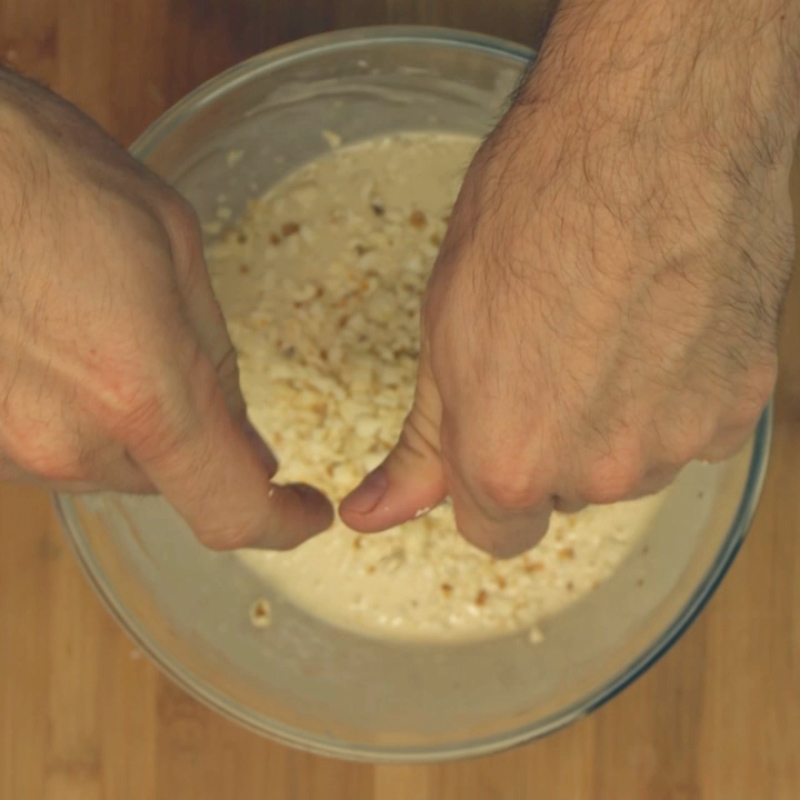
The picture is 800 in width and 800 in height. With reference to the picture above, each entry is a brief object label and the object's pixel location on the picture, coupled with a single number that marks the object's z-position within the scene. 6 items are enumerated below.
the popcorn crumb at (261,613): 0.72
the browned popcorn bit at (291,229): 0.72
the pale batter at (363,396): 0.71
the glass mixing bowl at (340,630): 0.68
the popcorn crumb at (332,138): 0.73
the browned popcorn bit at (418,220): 0.72
